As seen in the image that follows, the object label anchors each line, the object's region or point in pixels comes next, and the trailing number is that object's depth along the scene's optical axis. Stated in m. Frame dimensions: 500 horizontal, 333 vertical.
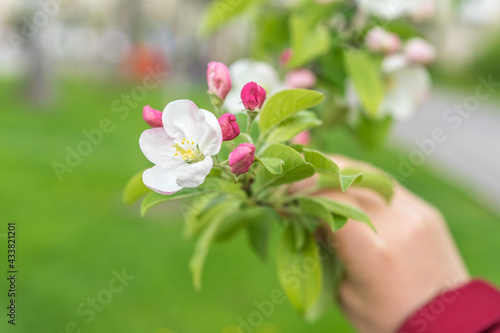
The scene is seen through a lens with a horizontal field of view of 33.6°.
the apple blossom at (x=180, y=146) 0.31
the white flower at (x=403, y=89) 0.49
